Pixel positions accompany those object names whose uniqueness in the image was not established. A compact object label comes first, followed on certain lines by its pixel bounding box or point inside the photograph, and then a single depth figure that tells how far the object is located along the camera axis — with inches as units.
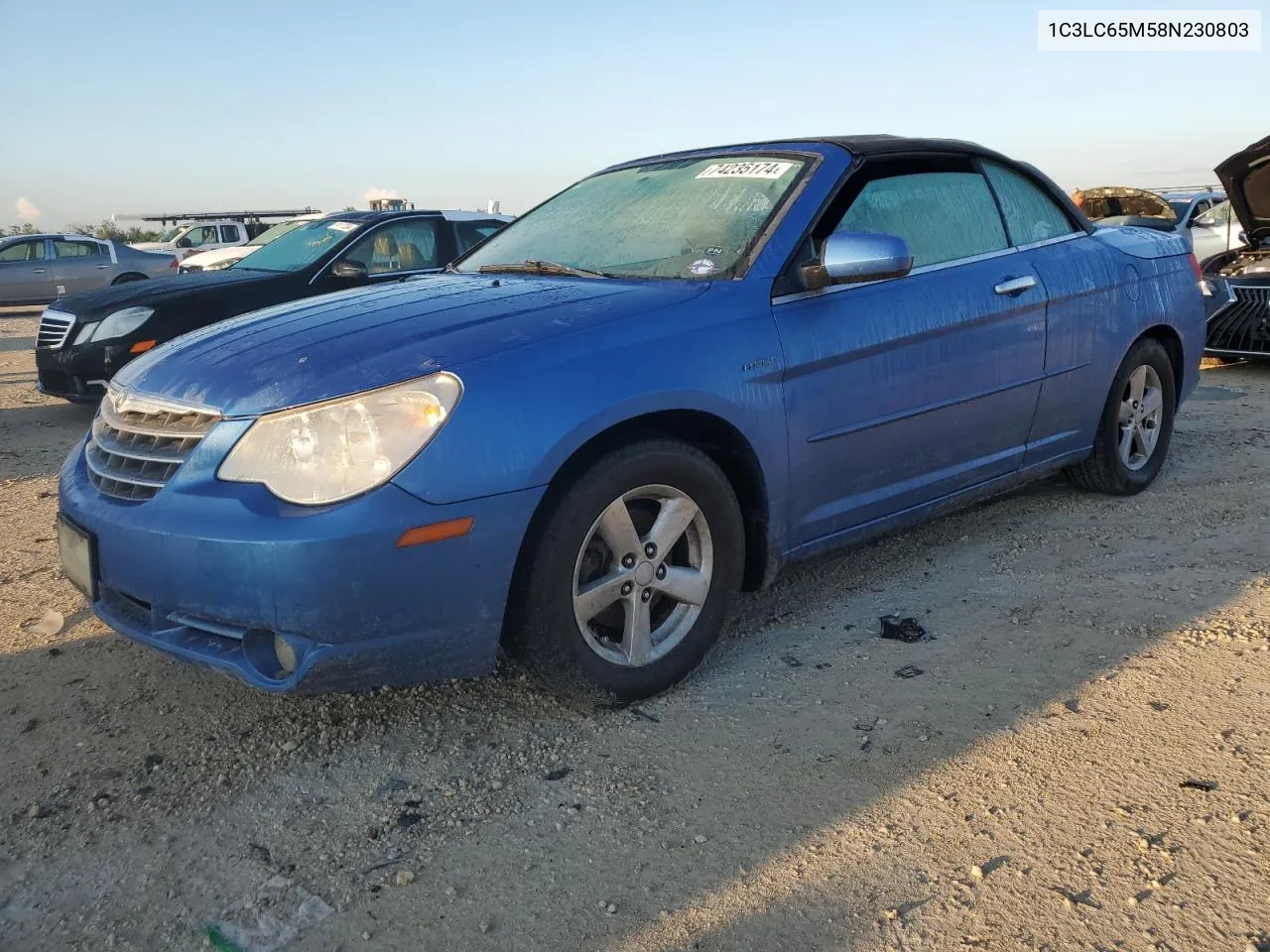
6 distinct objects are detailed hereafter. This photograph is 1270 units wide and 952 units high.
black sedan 275.3
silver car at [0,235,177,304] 689.6
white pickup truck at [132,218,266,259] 978.7
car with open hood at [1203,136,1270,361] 316.8
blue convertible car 97.0
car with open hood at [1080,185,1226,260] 499.2
